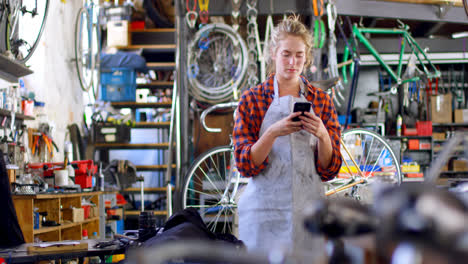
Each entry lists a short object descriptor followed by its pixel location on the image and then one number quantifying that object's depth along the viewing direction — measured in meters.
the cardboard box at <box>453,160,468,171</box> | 6.91
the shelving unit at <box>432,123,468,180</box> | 7.23
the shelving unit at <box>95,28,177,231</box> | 7.26
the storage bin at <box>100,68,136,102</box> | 6.93
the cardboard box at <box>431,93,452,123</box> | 7.97
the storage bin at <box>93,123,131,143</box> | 6.39
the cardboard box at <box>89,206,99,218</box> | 4.69
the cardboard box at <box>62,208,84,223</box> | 4.17
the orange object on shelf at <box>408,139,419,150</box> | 7.46
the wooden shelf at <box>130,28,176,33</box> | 7.66
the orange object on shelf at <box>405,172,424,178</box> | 5.55
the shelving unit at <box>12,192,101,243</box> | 3.25
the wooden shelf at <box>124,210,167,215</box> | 6.21
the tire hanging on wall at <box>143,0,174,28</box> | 7.71
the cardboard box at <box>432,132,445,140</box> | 7.92
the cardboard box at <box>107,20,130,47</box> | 7.32
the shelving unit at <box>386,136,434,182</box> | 7.54
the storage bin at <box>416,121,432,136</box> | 7.52
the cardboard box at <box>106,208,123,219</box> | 5.38
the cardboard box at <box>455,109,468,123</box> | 7.85
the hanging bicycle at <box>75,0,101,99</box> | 6.36
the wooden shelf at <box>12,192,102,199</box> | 3.21
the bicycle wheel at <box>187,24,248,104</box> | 5.24
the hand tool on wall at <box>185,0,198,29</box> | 4.90
